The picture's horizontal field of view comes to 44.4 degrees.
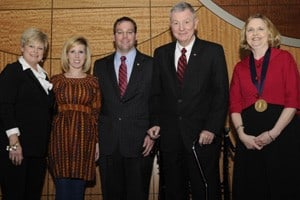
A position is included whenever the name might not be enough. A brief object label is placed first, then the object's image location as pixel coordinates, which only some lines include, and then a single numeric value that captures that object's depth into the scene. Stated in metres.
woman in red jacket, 2.38
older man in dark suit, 2.58
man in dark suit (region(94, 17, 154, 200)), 2.92
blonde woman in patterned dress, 2.82
